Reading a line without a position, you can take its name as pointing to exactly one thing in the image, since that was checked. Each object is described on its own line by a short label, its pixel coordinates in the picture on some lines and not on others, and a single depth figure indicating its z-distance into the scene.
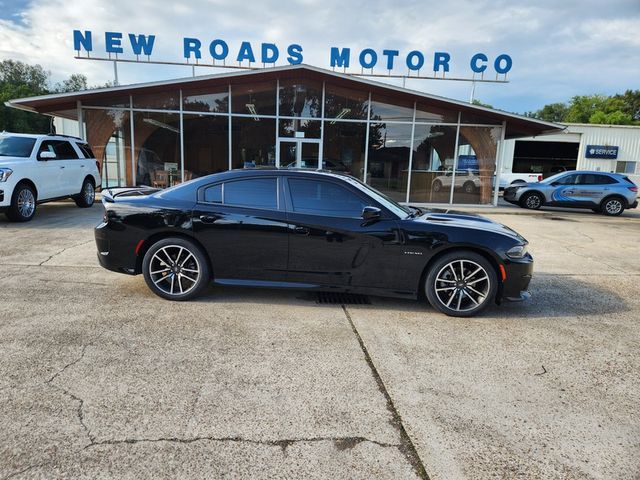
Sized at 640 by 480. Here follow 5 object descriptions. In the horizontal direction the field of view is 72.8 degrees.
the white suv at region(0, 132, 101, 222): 9.16
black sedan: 4.65
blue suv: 15.86
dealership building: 15.61
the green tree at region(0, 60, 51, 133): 53.84
